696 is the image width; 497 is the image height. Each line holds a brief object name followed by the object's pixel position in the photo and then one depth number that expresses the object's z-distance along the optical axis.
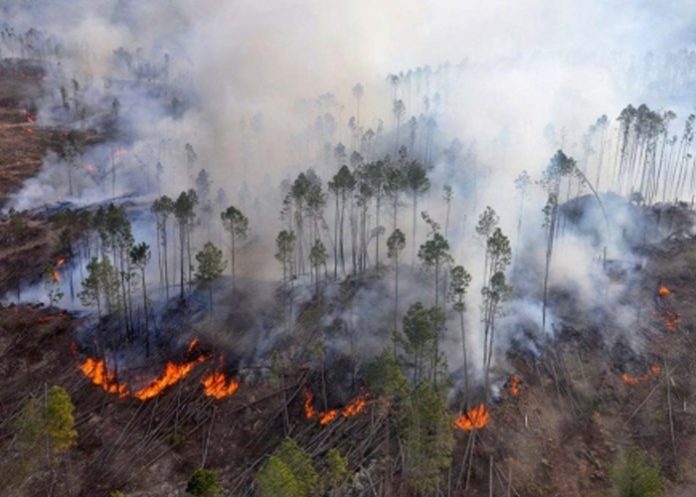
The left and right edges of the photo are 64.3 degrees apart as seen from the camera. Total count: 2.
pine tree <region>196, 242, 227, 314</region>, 83.75
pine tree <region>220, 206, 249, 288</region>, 88.01
